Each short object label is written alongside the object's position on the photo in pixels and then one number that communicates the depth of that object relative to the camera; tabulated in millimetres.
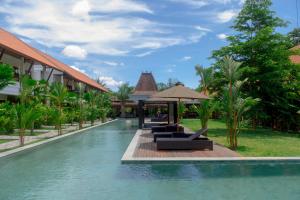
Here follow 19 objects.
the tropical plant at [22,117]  9191
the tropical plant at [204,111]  11034
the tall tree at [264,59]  13346
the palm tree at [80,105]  17288
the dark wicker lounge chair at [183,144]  7748
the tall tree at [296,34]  32257
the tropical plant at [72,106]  17772
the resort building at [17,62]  13843
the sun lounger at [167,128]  11396
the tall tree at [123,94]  36514
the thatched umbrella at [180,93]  9115
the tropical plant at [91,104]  20387
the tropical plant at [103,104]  23876
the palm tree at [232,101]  8058
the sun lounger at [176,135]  8936
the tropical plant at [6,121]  11416
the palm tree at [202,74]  23662
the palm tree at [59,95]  13432
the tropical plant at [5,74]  8523
